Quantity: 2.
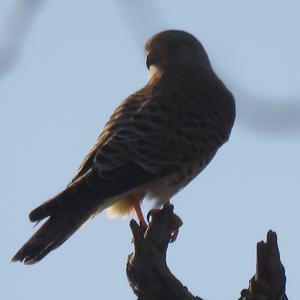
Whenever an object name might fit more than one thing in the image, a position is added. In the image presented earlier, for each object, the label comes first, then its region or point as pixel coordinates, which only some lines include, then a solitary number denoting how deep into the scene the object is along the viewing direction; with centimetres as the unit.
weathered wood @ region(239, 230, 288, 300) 1119
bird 1354
